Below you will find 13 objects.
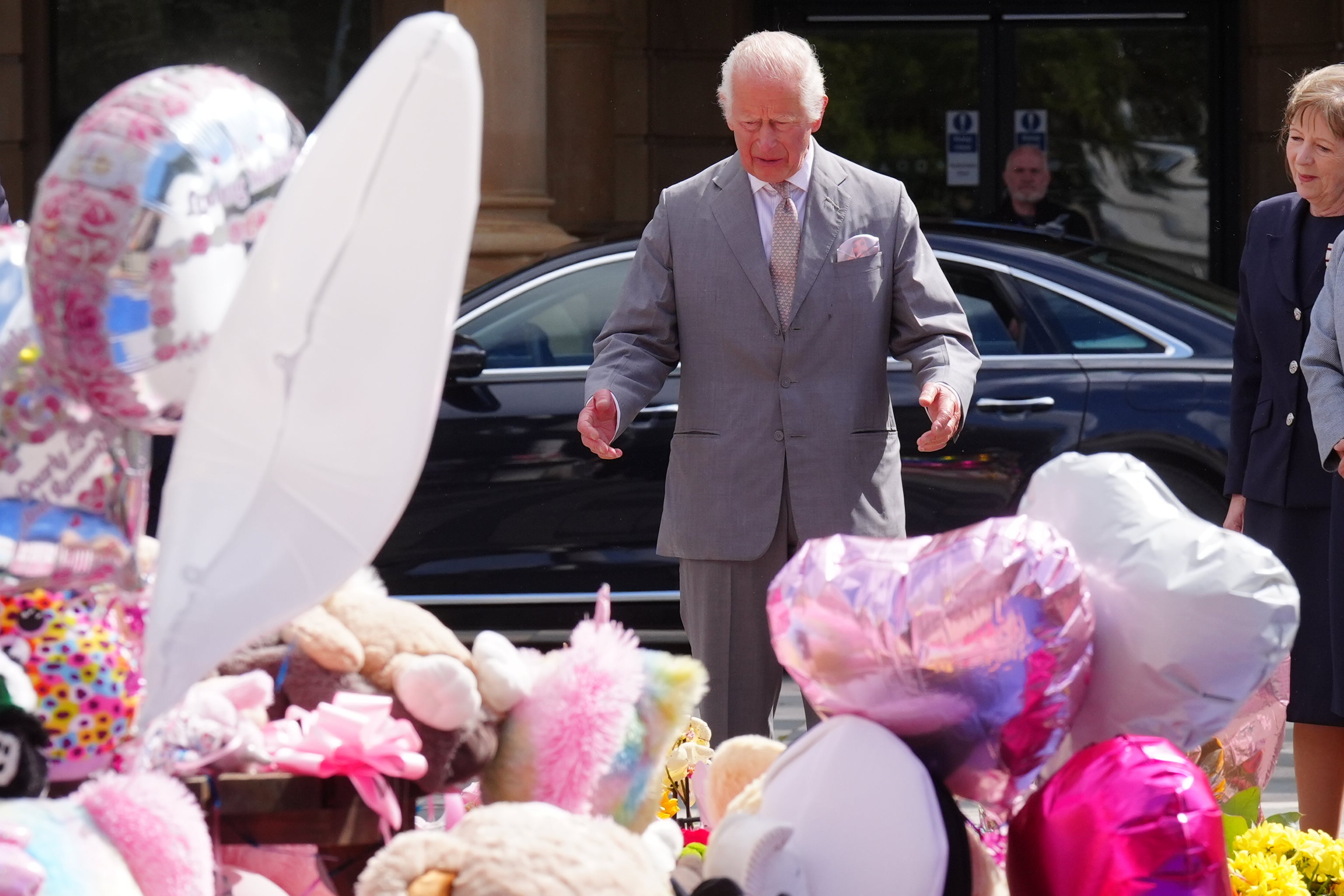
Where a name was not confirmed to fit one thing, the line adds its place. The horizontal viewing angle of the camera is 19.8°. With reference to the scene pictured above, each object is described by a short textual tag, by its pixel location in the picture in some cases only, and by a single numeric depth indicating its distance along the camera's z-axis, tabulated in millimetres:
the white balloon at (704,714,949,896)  4948
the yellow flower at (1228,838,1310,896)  5595
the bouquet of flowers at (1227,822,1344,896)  5611
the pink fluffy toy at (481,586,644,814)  5281
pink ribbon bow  5192
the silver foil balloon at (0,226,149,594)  4790
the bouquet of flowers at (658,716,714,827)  5954
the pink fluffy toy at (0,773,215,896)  4626
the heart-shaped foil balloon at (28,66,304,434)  4528
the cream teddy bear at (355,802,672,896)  4539
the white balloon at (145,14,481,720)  4328
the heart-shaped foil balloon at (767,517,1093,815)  5129
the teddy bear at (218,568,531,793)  5242
